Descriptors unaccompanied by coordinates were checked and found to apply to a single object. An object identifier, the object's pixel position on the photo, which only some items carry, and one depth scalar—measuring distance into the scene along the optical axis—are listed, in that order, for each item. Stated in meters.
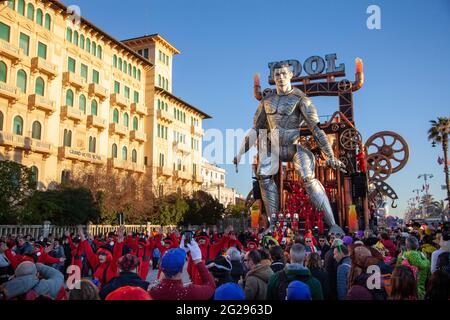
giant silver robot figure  19.00
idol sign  32.50
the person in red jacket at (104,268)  6.57
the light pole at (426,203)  82.82
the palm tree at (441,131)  33.69
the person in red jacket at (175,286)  3.28
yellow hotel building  29.98
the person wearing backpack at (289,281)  3.75
